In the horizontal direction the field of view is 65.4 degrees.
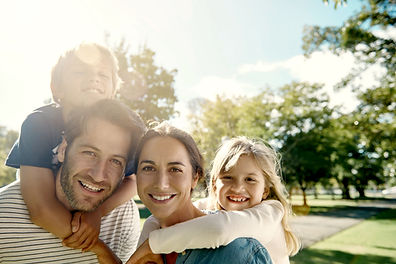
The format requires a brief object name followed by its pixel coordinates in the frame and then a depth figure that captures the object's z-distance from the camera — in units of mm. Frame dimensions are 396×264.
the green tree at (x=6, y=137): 35656
